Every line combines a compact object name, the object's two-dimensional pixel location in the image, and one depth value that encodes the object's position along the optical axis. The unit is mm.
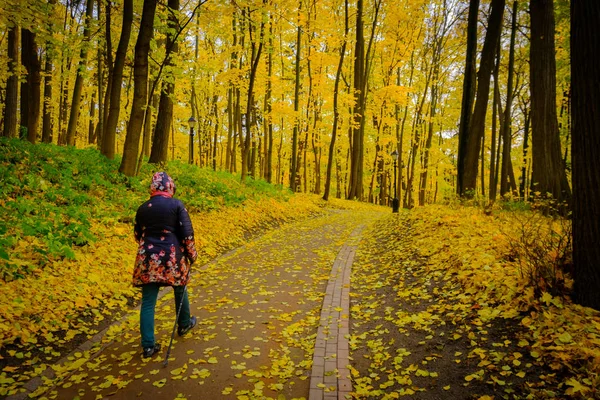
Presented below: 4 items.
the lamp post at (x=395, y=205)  17712
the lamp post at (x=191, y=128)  20041
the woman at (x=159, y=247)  4227
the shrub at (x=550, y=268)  3898
